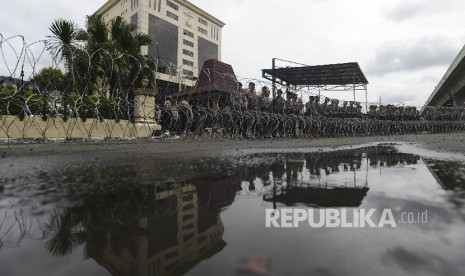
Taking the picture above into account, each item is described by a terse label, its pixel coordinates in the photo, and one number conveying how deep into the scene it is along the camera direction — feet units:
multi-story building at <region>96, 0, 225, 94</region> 221.46
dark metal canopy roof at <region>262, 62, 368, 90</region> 121.08
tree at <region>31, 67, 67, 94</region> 59.32
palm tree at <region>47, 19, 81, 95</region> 57.11
